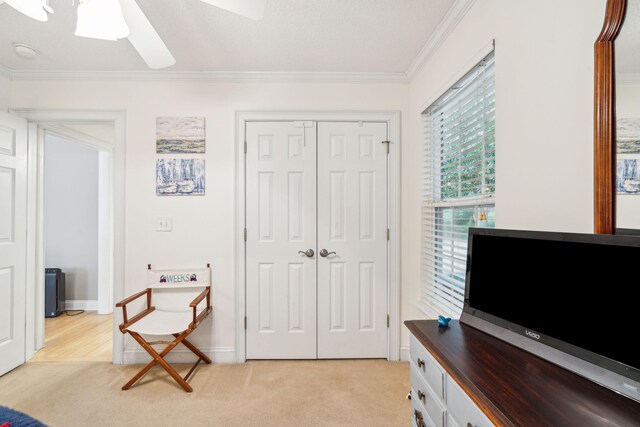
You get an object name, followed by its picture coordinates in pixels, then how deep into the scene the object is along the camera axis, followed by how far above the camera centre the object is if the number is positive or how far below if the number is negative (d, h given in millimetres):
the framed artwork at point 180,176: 2584 +315
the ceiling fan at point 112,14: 1186 +809
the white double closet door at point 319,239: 2625 -227
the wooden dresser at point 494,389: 721 -489
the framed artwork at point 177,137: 2584 +649
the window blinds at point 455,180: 1637 +222
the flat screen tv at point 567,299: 785 -271
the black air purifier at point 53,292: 3658 -993
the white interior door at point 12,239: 2342 -220
